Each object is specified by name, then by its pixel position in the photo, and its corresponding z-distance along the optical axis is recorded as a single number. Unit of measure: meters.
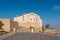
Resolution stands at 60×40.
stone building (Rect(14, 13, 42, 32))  28.50
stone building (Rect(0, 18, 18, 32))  21.57
